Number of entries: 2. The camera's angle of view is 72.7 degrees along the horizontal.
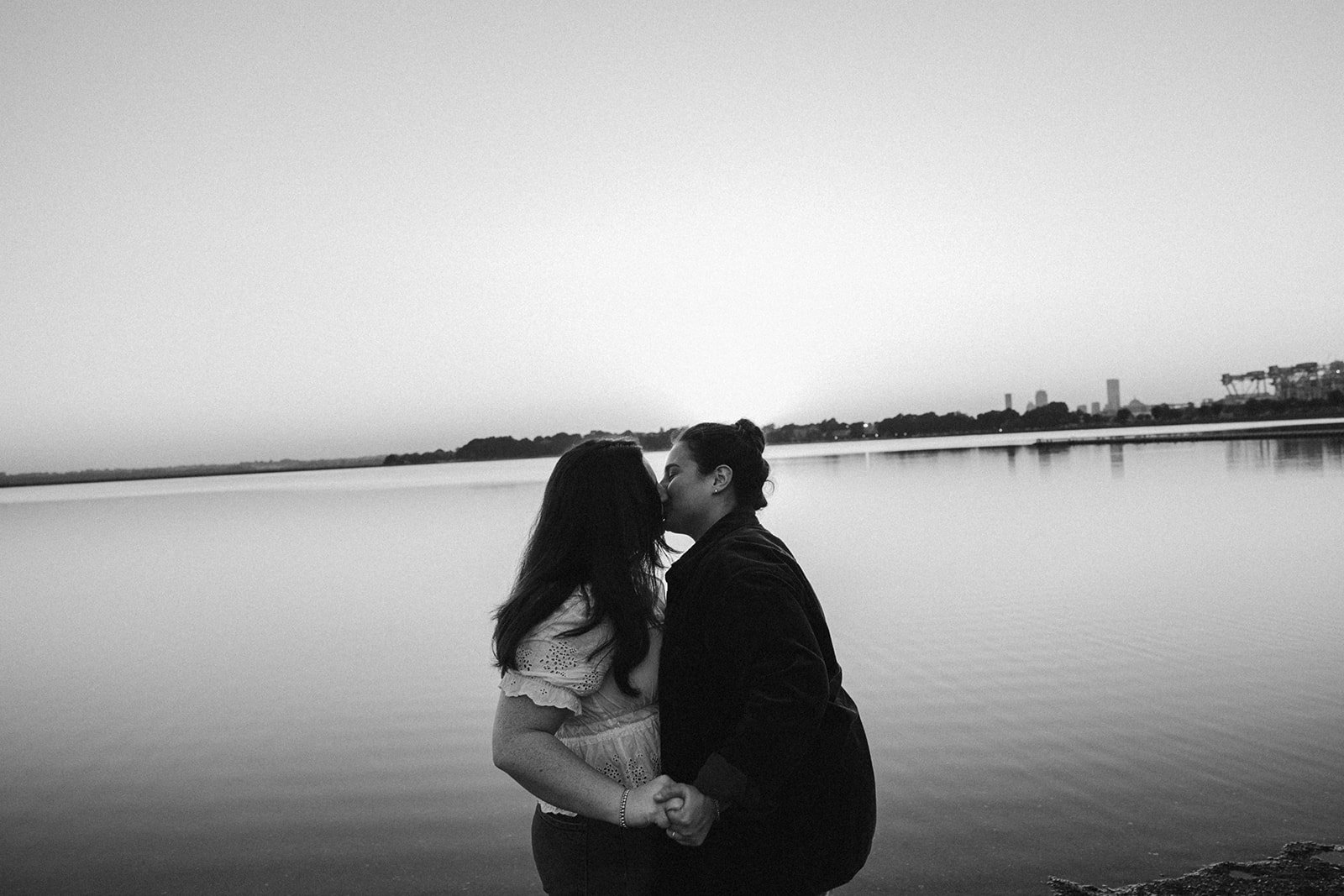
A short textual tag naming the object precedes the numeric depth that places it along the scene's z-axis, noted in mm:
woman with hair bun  2254
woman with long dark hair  2273
